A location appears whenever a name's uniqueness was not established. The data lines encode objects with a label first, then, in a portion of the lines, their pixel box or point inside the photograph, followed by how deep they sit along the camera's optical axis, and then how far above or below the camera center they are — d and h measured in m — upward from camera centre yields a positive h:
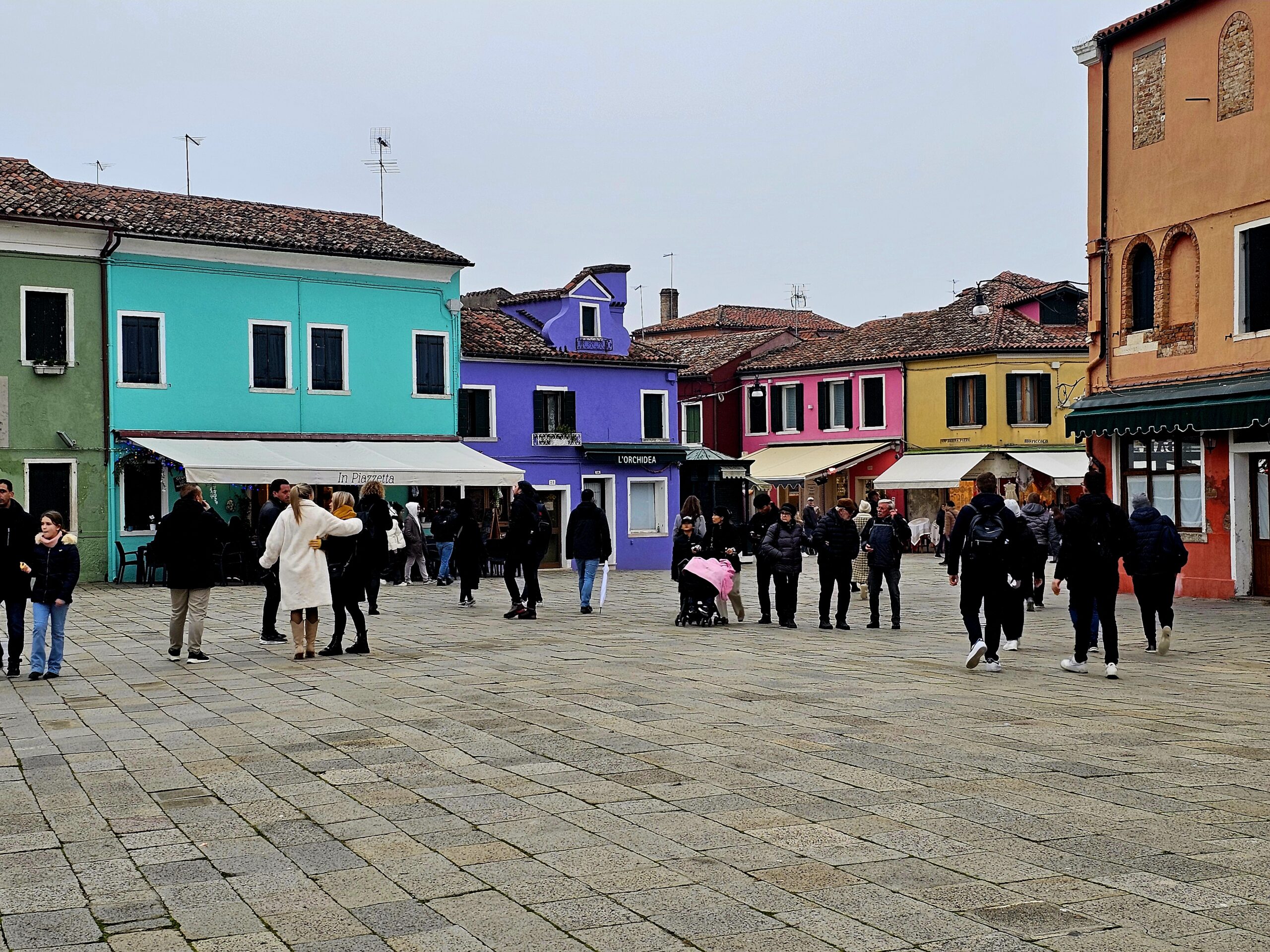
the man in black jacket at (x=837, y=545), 15.80 -0.80
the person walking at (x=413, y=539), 25.55 -1.07
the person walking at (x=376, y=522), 14.24 -0.45
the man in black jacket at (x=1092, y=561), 11.50 -0.74
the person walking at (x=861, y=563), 17.30 -1.10
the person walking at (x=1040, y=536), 17.94 -0.84
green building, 25.20 +1.85
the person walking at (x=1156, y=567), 13.37 -0.91
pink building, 43.97 +1.65
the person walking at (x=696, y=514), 16.81 -0.47
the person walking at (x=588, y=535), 17.64 -0.73
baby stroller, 16.38 -1.30
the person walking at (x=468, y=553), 19.91 -1.04
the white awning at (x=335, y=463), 25.53 +0.30
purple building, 33.62 +1.67
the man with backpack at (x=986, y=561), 11.80 -0.75
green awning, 17.94 +0.77
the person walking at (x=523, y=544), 16.84 -0.79
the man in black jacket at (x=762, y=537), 16.72 -0.79
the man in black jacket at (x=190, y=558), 12.44 -0.66
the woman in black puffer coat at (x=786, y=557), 16.17 -0.94
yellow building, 41.34 +1.83
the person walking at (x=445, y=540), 25.38 -1.10
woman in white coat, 12.64 -0.66
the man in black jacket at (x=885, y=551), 16.56 -0.92
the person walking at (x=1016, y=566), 11.82 -0.80
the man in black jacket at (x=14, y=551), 11.41 -0.52
